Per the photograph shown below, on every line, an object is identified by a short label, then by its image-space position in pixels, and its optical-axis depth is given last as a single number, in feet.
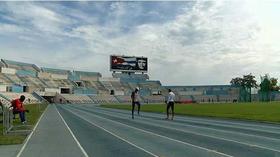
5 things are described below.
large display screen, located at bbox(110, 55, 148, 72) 175.90
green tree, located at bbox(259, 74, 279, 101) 193.18
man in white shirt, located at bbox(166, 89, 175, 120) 44.45
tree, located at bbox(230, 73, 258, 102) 251.79
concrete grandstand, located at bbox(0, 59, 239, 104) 177.00
